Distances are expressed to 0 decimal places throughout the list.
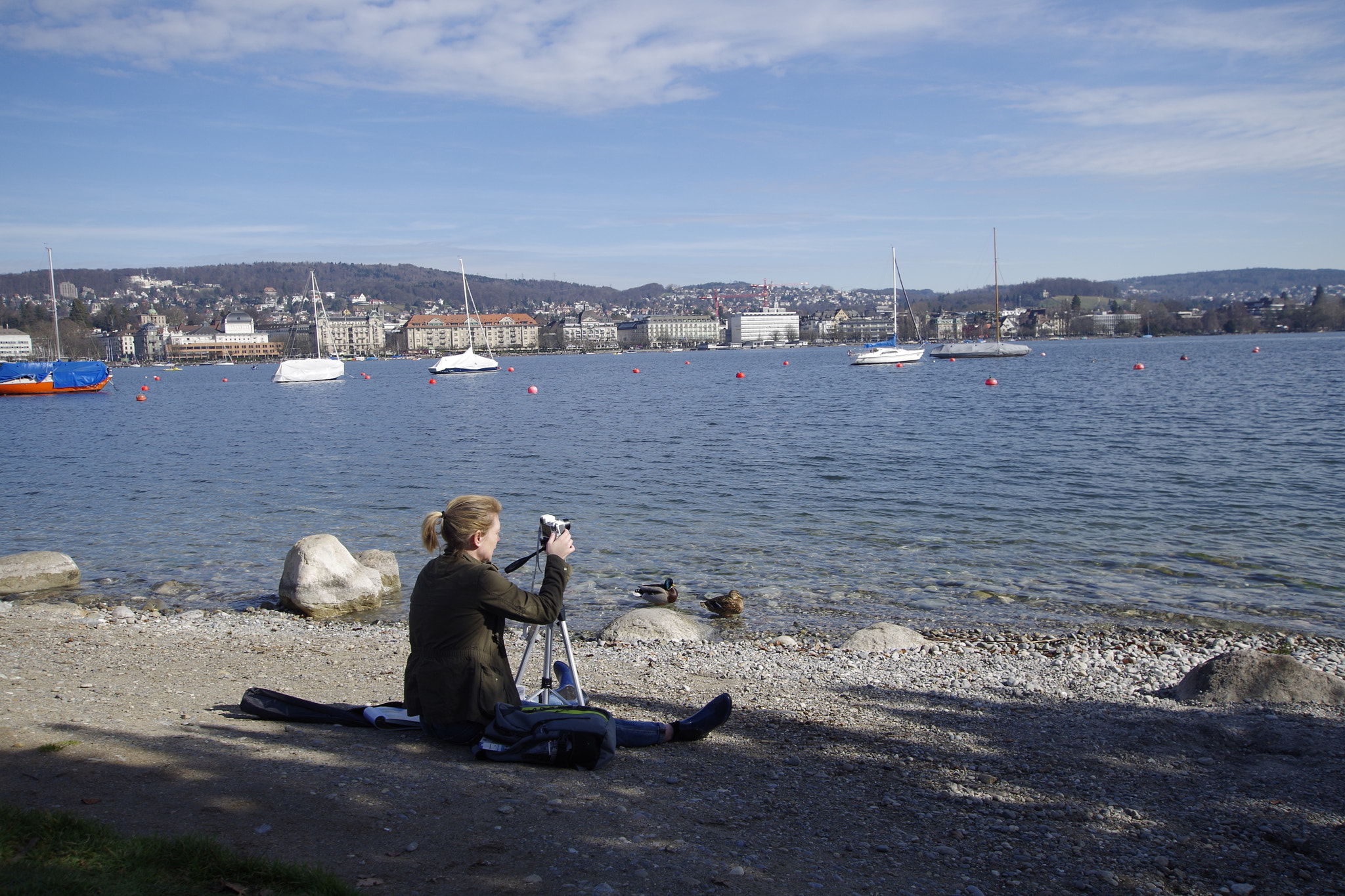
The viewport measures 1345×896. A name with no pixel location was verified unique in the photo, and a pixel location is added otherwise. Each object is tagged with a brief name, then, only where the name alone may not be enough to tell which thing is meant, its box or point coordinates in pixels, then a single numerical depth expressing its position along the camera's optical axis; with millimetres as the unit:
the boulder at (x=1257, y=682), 6141
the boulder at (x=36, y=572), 11367
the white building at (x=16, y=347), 124250
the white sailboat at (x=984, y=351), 96938
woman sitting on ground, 4645
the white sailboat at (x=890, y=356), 90562
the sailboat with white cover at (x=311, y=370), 81438
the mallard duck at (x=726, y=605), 9898
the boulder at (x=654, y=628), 8930
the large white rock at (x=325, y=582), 10211
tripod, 5246
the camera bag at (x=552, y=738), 4680
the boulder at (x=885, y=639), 8445
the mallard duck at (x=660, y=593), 10312
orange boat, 65062
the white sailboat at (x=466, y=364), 97000
